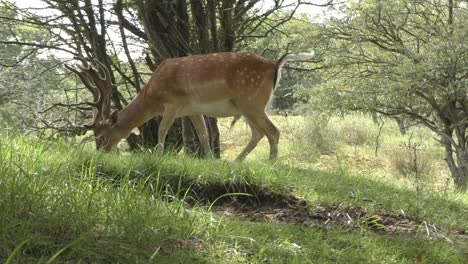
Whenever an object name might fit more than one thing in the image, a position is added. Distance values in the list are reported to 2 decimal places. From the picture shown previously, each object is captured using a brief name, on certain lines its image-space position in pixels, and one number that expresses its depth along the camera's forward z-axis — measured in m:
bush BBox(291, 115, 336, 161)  17.05
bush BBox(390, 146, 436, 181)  14.51
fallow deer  6.67
